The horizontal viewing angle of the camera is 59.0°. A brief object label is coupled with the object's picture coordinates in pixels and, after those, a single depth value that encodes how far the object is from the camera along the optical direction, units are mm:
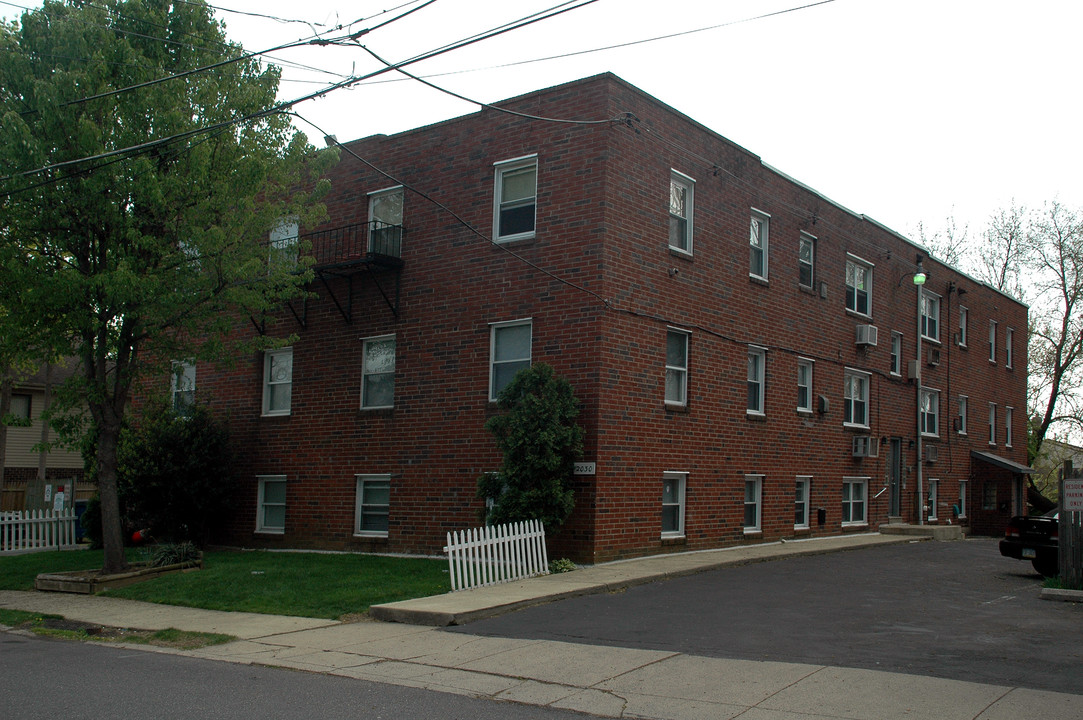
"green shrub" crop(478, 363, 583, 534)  15250
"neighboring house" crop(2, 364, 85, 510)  38500
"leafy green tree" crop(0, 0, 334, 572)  14602
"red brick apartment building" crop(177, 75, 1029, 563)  16812
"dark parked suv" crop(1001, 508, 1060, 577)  15531
